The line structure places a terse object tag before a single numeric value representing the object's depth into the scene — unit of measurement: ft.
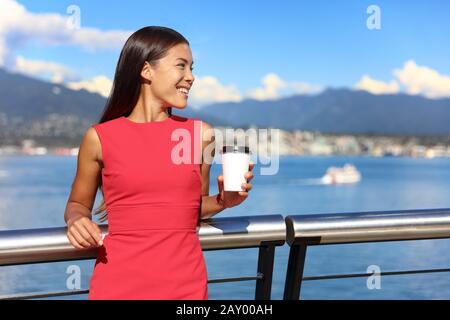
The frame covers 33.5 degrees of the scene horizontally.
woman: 6.81
